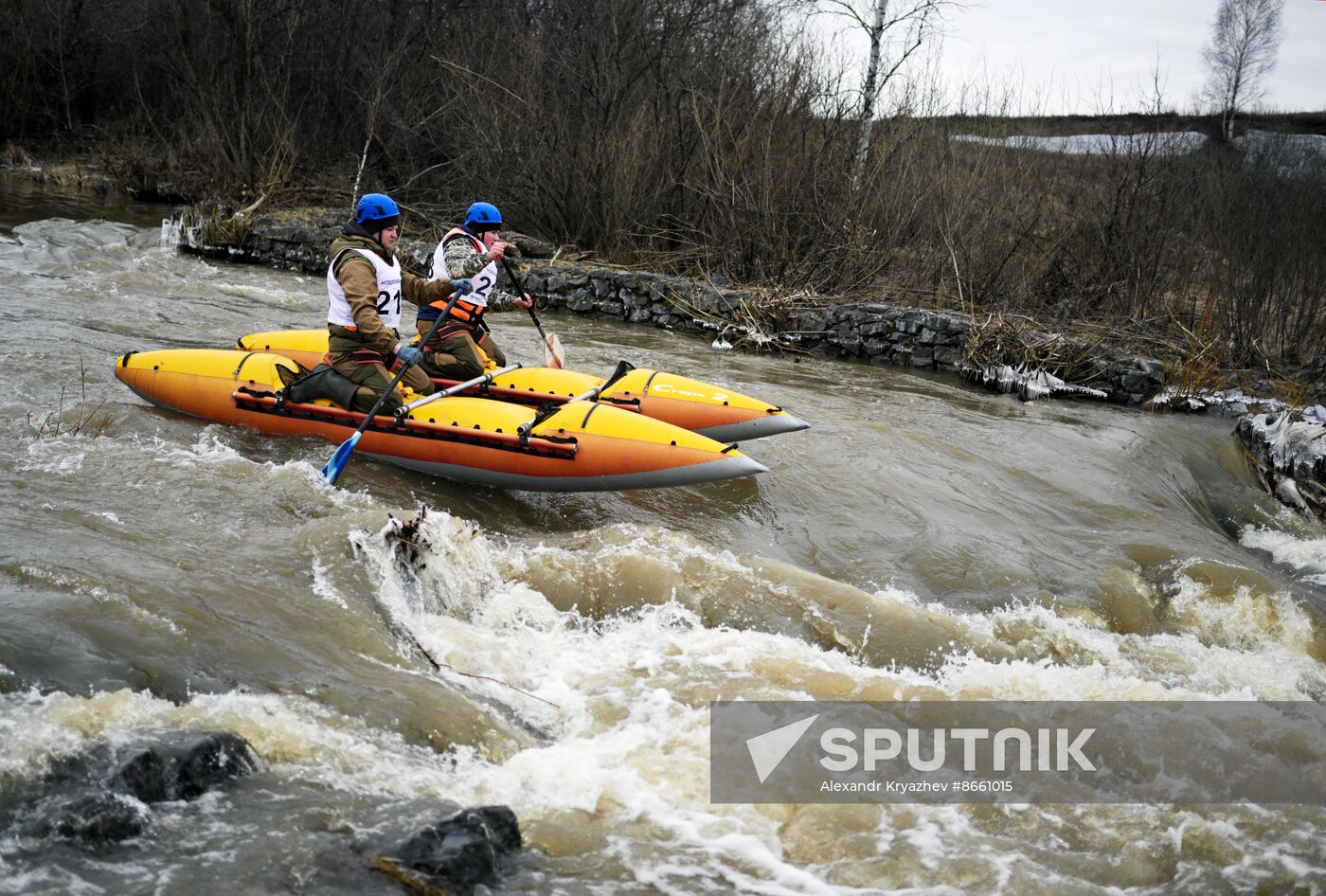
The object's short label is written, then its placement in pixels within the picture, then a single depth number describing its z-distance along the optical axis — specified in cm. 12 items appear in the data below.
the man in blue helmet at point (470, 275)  771
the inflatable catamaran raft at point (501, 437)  655
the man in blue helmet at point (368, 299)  648
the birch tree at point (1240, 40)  2880
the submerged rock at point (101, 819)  302
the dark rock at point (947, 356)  1254
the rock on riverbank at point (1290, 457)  880
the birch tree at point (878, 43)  1501
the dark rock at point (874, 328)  1275
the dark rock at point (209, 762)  333
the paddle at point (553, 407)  660
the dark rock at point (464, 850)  306
